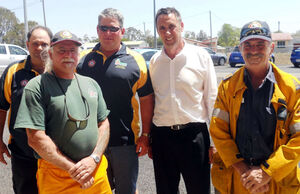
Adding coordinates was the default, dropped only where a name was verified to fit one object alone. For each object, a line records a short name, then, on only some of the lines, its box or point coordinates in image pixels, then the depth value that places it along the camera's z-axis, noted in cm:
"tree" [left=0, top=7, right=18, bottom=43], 6003
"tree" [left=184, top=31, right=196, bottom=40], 10394
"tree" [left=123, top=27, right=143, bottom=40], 9125
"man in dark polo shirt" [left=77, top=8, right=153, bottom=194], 309
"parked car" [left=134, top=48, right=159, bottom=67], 1695
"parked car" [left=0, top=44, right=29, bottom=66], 1841
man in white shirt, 301
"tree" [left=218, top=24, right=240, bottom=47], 9339
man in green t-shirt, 225
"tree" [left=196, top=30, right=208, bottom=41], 11131
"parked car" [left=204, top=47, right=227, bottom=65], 2549
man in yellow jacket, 229
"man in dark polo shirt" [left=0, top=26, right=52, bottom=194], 288
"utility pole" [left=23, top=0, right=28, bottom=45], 2338
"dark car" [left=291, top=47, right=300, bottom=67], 1880
